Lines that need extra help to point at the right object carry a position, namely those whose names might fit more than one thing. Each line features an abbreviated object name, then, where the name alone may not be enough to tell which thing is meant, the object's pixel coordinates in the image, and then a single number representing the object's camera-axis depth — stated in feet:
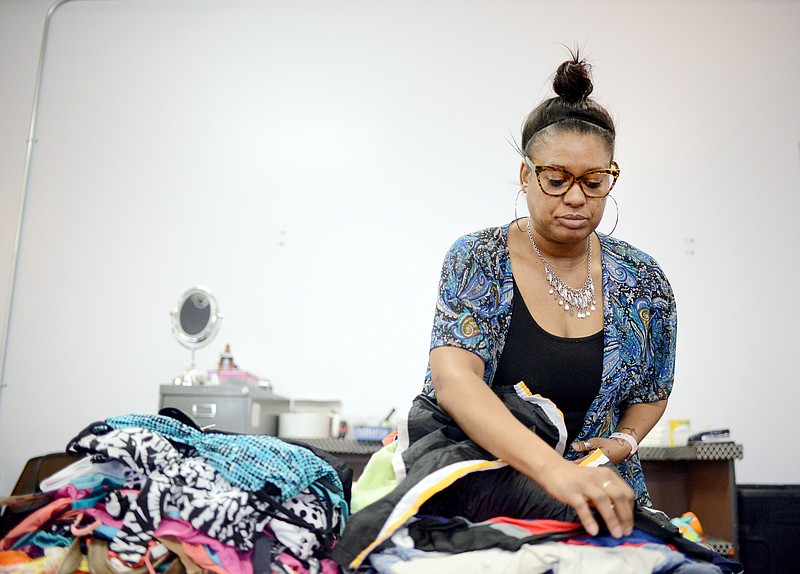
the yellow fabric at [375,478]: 3.75
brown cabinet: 9.50
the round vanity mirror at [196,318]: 12.37
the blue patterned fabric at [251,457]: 3.37
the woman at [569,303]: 4.56
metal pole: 12.95
